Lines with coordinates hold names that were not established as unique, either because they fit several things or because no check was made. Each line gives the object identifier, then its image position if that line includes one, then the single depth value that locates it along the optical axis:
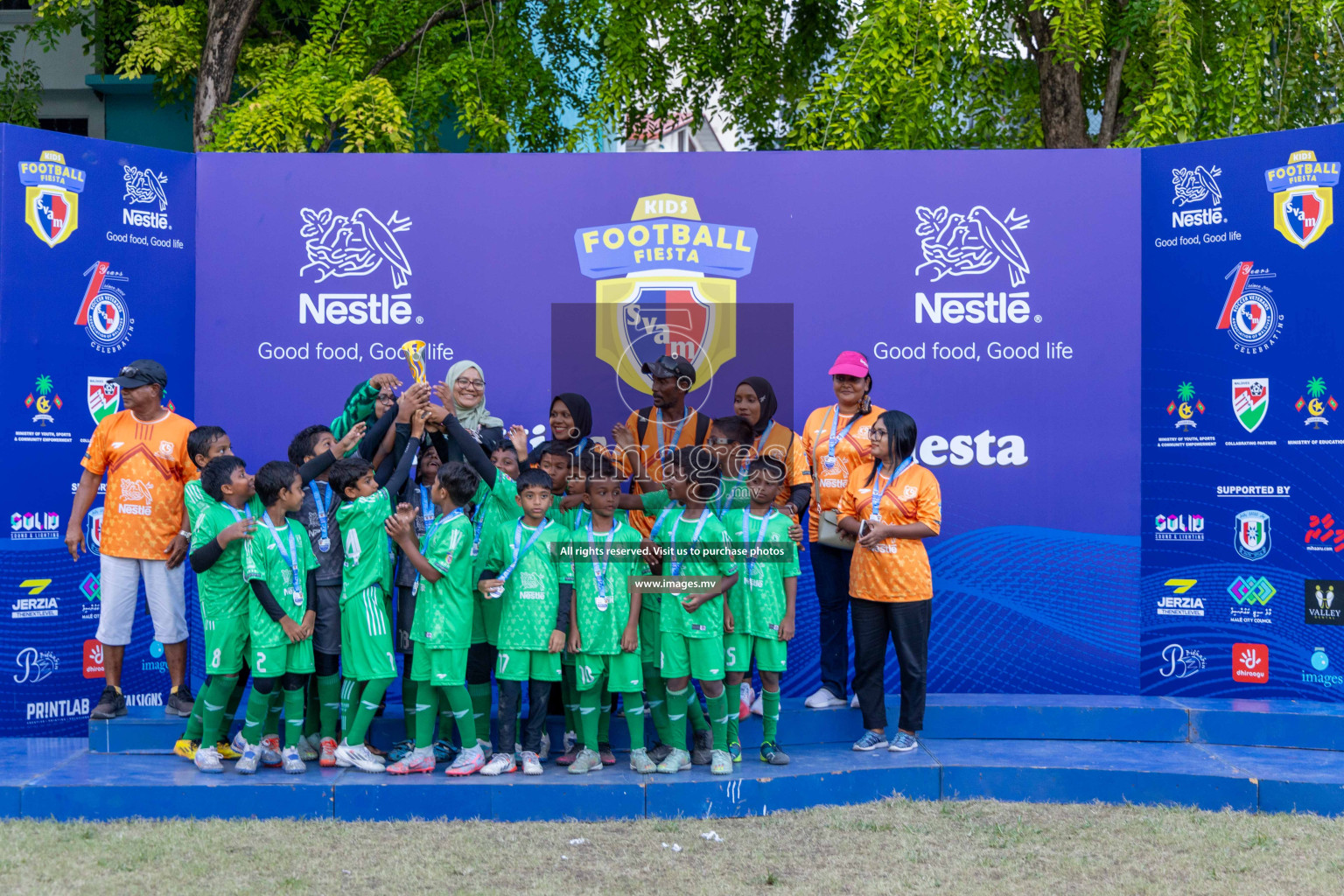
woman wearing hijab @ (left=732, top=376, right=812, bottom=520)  5.46
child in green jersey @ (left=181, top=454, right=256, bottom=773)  4.70
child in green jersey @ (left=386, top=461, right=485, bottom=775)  4.61
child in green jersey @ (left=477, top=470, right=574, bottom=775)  4.66
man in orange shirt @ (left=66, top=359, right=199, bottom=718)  5.21
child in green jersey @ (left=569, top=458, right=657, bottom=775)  4.71
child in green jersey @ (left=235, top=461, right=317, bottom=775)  4.61
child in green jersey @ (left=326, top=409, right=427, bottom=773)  4.68
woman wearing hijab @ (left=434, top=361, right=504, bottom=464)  5.22
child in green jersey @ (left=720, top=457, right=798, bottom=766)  4.83
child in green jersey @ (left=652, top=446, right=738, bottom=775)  4.70
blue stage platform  4.53
